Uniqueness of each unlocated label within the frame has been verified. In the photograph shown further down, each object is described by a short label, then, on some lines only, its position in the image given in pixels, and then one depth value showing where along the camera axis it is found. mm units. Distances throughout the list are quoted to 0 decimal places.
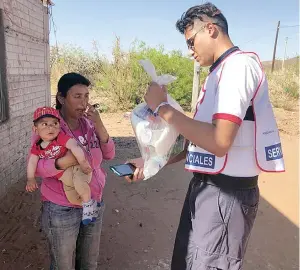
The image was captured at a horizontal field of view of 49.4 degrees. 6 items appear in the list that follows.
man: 1434
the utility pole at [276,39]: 28328
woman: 2027
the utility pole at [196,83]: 11544
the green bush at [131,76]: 12794
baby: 1964
